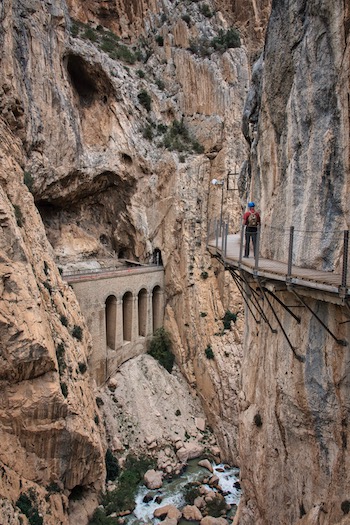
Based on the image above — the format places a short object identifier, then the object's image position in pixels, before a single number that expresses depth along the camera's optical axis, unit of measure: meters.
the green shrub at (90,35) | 33.03
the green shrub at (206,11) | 36.70
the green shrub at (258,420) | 10.77
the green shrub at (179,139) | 33.38
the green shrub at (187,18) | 35.84
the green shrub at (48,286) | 20.68
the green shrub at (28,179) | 24.86
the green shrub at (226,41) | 35.00
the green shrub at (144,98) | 34.25
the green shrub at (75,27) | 31.59
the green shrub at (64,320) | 21.37
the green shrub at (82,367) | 21.50
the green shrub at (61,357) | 19.17
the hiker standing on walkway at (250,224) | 10.70
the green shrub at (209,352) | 29.20
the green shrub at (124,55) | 35.09
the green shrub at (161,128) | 34.66
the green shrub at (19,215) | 19.36
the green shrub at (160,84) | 36.06
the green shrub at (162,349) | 30.80
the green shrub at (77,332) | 22.40
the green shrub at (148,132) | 33.44
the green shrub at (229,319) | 30.00
